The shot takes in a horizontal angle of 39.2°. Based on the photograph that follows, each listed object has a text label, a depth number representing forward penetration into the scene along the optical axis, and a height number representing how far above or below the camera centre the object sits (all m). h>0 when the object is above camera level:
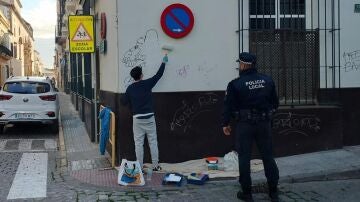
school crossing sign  10.67 +0.95
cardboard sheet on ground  7.89 -1.49
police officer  6.48 -0.49
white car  13.39 -0.61
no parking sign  8.53 +0.98
